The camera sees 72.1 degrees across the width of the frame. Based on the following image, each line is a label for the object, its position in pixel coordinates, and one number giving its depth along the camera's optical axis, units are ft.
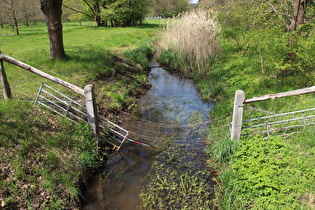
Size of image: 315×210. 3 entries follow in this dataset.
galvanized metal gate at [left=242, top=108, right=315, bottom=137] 14.93
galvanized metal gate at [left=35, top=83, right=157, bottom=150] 16.93
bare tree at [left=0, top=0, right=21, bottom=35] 48.04
